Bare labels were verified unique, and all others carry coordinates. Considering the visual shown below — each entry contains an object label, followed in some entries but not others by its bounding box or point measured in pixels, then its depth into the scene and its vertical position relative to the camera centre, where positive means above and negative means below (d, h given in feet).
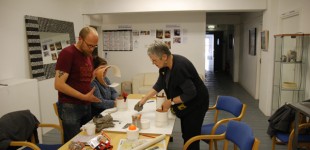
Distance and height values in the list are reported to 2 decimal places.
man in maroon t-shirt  6.37 -0.77
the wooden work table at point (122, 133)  5.66 -2.01
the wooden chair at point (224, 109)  8.41 -2.16
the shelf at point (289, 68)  12.21 -1.01
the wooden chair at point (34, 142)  6.67 -2.47
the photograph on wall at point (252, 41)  20.39 +0.66
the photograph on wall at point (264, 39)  15.07 +0.59
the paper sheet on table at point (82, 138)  5.77 -2.02
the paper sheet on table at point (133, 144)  5.34 -2.04
